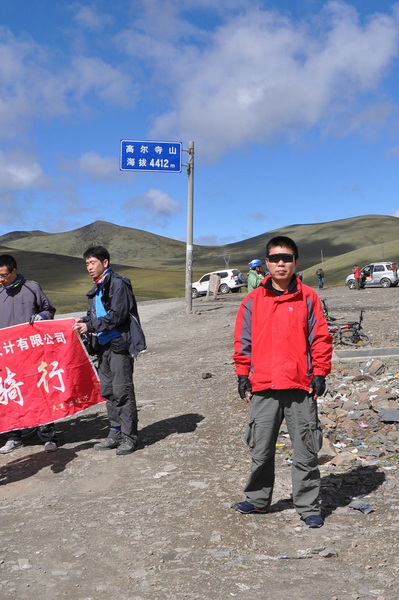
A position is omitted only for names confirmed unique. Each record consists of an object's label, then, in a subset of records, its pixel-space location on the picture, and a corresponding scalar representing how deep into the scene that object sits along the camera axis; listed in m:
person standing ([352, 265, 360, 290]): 36.65
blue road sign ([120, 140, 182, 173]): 22.25
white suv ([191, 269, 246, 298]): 40.34
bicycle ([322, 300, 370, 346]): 12.44
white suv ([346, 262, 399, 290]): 38.59
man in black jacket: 6.46
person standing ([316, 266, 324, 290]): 40.46
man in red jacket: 4.63
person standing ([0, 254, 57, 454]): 6.96
